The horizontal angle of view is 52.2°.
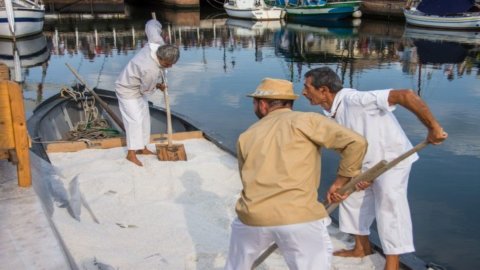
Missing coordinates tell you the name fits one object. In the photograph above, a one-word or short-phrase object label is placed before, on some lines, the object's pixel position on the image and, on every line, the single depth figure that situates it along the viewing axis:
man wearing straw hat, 2.55
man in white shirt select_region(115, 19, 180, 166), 5.92
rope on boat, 7.81
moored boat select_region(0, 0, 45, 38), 26.95
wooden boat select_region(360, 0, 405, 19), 35.81
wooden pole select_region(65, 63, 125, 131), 7.99
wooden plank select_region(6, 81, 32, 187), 3.45
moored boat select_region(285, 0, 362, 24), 36.56
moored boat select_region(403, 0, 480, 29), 28.88
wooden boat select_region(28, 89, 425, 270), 3.96
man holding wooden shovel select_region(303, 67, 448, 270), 3.33
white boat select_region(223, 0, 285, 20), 39.44
